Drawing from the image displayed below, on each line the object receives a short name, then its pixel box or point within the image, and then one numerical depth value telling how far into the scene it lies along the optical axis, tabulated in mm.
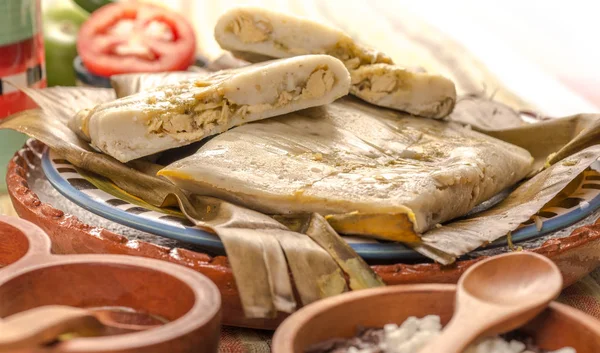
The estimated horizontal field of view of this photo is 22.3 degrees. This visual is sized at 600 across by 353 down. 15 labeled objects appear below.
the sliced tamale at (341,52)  647
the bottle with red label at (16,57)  681
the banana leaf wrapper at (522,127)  653
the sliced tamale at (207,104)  588
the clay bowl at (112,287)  484
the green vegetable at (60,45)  861
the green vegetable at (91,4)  903
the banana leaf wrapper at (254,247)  519
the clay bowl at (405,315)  482
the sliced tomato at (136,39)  831
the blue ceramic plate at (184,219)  539
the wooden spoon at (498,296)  469
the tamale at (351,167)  552
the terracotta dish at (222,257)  530
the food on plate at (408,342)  478
